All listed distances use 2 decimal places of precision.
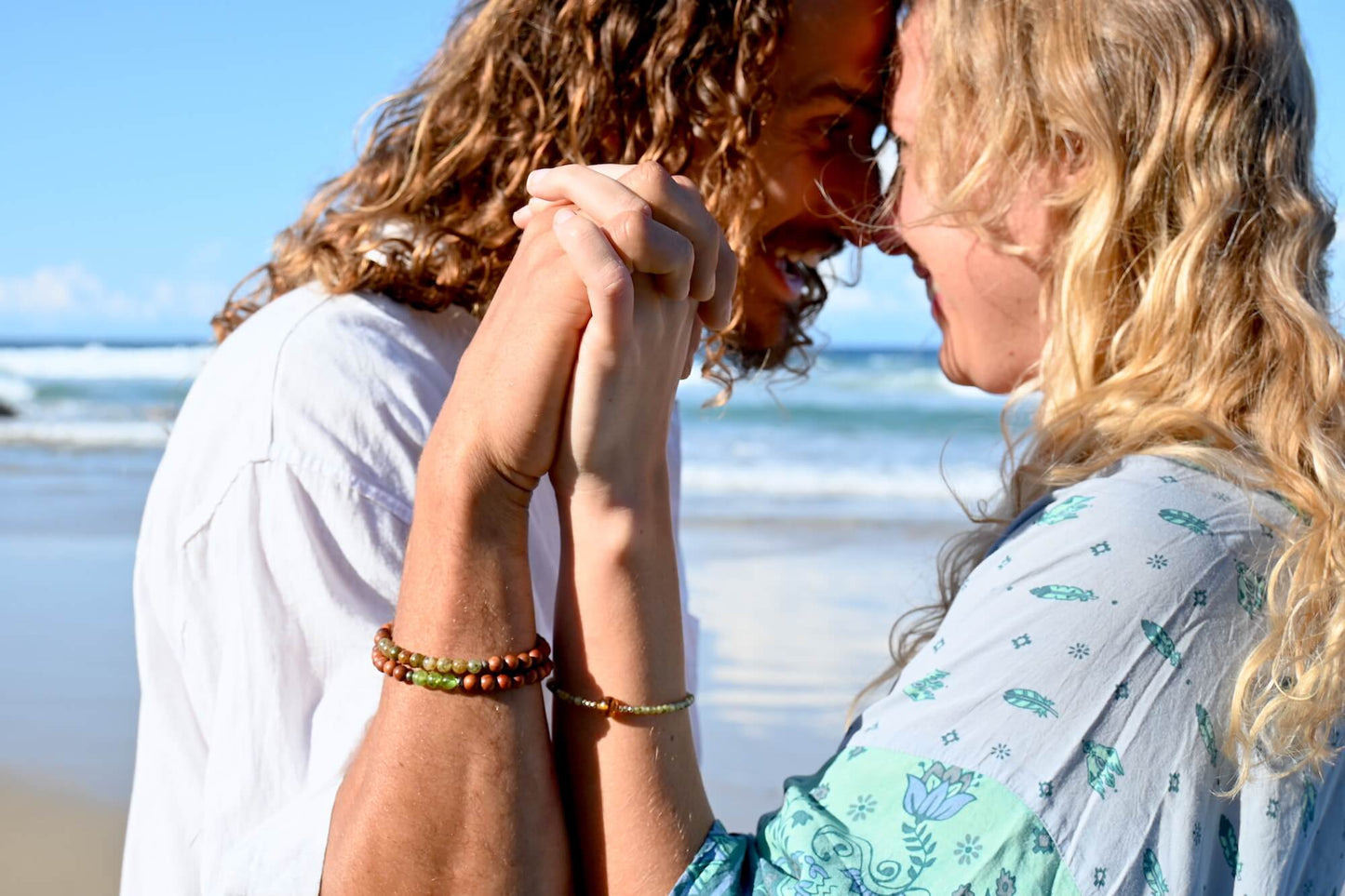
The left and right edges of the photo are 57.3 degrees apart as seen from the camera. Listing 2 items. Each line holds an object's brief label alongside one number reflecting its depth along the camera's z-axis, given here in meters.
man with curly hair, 1.55
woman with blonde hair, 1.28
